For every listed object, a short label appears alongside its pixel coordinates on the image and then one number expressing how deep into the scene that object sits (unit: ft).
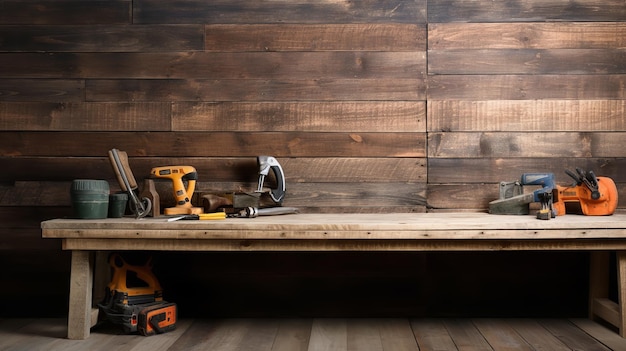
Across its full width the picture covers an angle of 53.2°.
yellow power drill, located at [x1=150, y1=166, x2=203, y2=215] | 10.20
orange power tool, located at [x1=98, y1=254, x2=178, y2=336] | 9.69
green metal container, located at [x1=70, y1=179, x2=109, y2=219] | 9.50
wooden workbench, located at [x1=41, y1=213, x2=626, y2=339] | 9.00
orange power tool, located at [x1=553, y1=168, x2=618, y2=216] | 9.95
